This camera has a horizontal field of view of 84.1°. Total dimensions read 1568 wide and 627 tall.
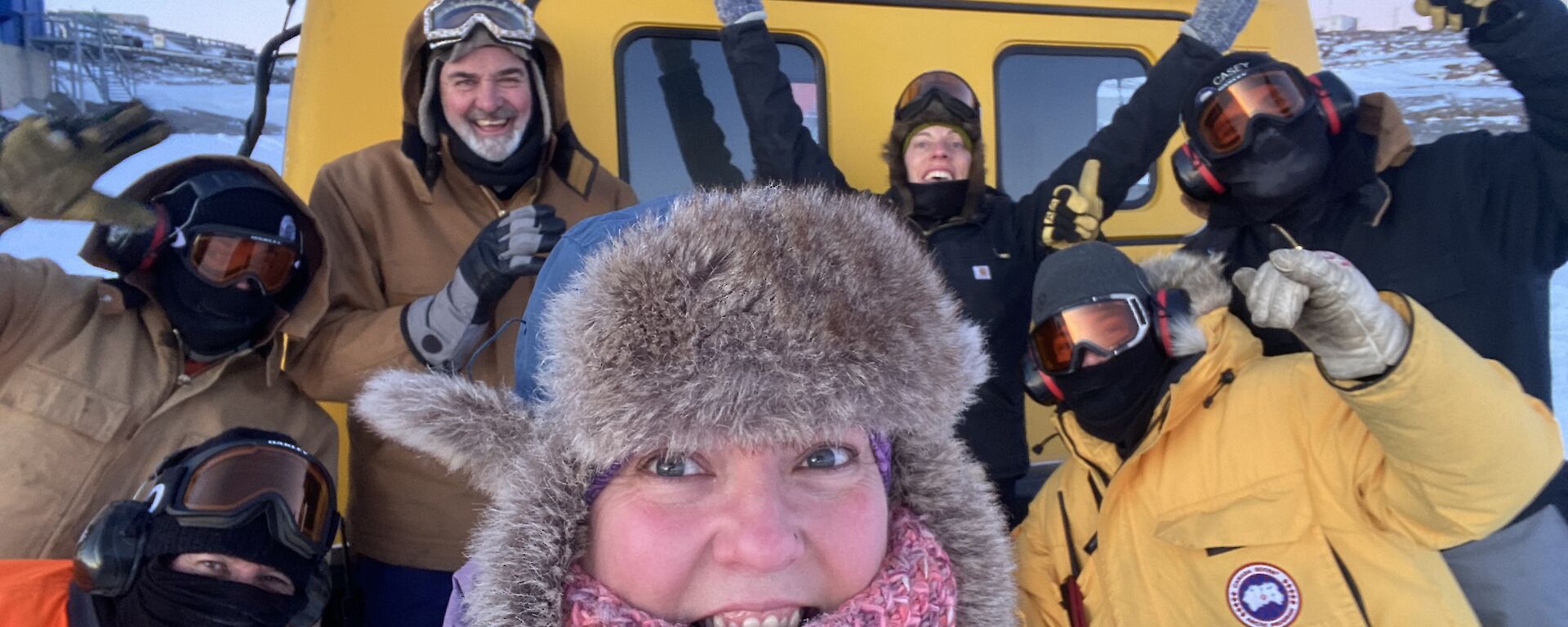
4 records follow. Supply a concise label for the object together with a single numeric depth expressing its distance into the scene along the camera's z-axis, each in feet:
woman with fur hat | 3.36
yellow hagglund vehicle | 9.27
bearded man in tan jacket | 7.22
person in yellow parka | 4.55
